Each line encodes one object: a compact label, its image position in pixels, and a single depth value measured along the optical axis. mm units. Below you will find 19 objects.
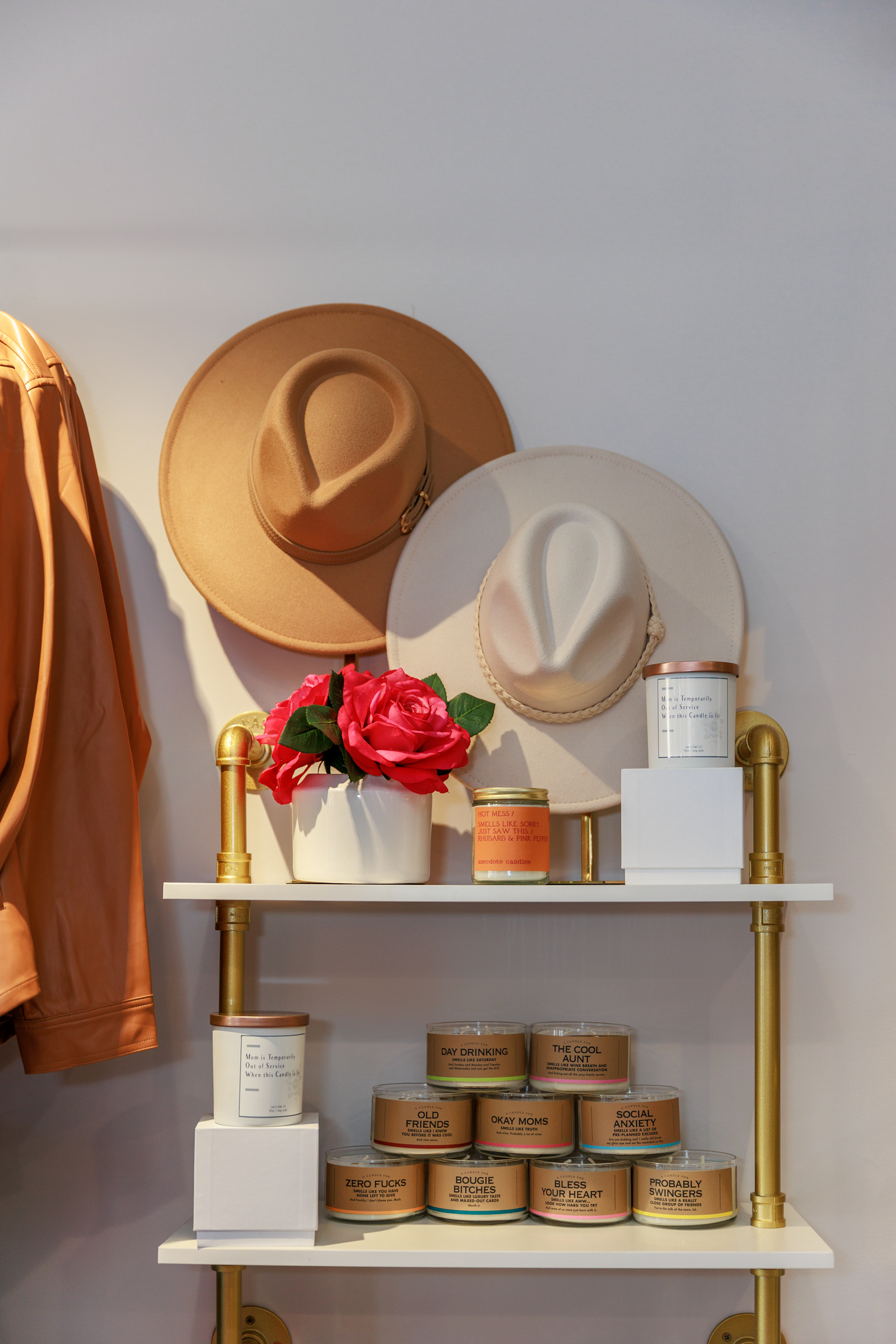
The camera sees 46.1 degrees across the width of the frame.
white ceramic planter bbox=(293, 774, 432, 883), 1085
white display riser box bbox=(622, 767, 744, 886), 1068
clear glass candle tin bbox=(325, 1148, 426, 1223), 1100
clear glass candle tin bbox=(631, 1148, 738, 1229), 1093
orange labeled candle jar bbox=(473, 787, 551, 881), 1090
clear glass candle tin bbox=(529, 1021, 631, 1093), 1116
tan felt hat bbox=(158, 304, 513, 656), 1193
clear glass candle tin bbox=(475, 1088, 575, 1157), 1105
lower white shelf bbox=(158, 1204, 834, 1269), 1016
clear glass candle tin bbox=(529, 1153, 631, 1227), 1087
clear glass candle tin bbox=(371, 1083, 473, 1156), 1110
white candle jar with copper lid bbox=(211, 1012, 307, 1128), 1033
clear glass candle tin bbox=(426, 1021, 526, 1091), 1135
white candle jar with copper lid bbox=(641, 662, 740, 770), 1076
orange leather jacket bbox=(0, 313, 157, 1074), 1061
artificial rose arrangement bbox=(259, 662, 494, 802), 1070
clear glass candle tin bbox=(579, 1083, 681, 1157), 1110
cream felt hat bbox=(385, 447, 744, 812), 1160
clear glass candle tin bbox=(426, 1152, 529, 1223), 1095
